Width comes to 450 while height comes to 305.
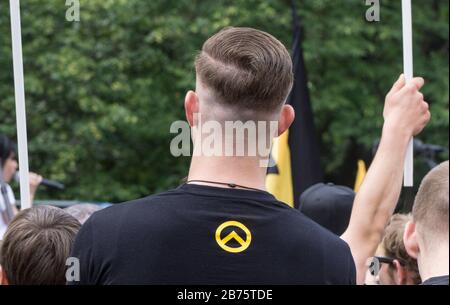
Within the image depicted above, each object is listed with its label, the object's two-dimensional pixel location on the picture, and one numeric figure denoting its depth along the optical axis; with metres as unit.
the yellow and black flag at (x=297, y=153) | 11.81
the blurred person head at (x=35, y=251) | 4.49
